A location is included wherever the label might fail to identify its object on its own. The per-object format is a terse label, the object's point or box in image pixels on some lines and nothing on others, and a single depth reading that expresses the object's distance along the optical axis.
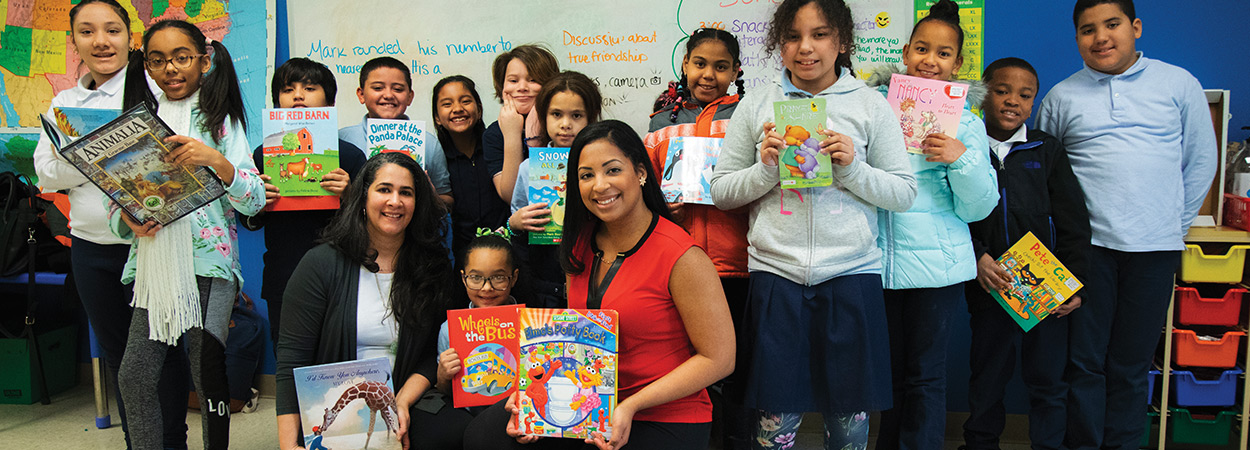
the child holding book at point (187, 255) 2.36
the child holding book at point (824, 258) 1.92
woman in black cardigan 2.06
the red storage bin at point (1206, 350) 2.76
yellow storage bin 2.72
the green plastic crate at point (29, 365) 3.66
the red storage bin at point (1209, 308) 2.76
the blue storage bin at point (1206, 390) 2.79
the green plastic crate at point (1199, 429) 2.86
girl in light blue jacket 2.15
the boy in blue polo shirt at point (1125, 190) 2.53
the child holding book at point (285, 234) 2.65
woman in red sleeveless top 1.73
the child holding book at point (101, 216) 2.39
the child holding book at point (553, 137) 2.49
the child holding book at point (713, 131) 2.22
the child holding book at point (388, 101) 2.85
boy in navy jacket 2.52
